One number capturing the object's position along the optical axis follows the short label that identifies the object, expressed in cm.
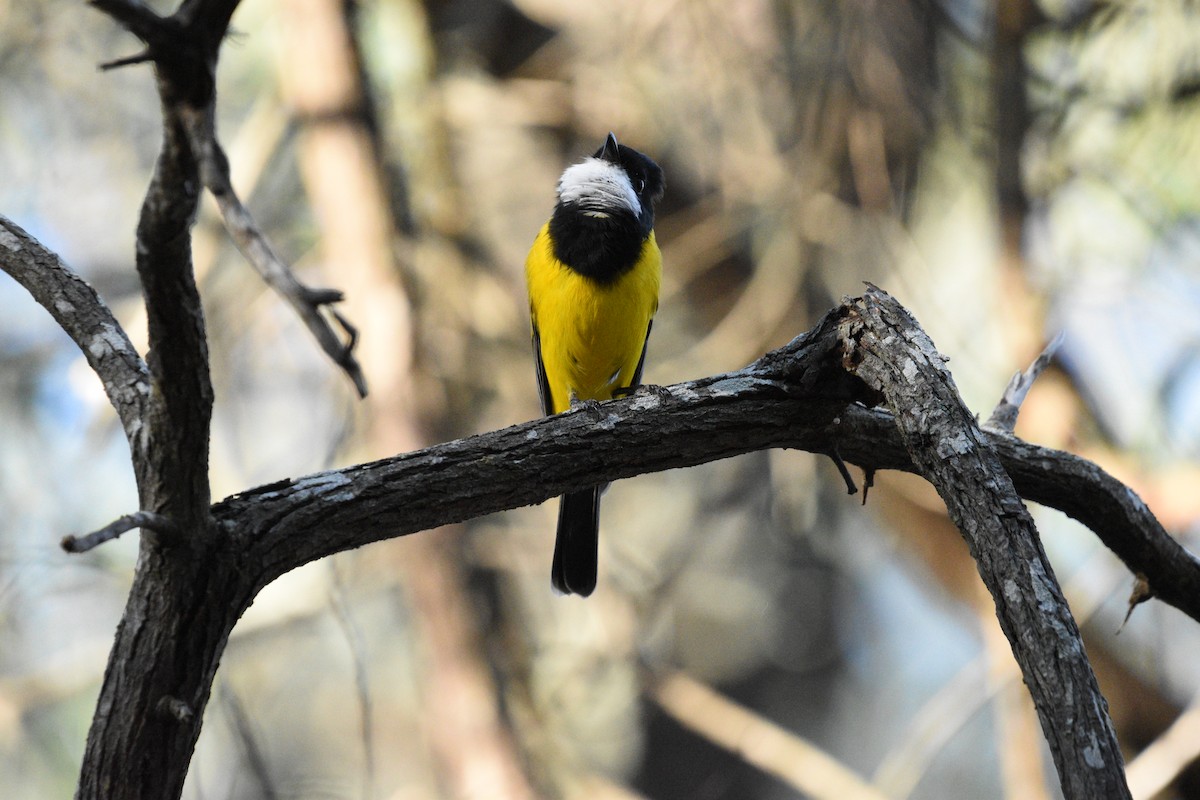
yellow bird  724
